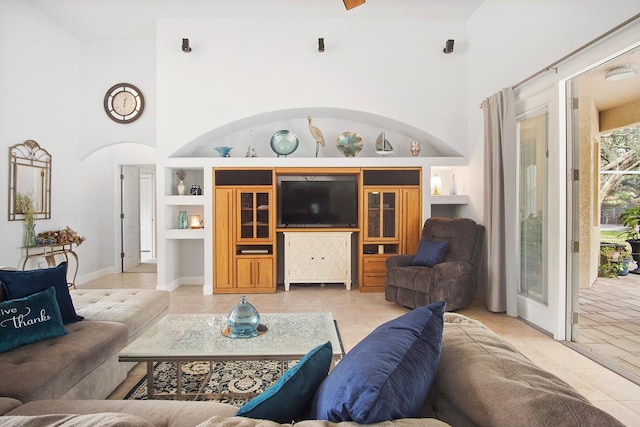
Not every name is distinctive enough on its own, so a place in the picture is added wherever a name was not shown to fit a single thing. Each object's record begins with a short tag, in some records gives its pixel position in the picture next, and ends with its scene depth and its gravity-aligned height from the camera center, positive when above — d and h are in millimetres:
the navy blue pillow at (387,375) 850 -407
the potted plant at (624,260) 6047 -795
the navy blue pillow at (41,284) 2209 -425
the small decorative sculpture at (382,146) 5328 +972
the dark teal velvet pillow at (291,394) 981 -499
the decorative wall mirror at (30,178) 4355 +460
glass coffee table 2000 -750
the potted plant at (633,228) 6285 -272
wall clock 5676 +1716
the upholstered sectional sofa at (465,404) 781 -451
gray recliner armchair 3988 -647
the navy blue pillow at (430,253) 4352 -480
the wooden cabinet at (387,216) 5211 -38
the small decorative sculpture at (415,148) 5312 +936
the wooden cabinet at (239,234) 5117 -274
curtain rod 2463 +1274
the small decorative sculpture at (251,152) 5285 +887
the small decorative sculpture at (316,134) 5160 +1124
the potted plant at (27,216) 4449 -11
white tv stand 5258 -602
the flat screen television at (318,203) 5410 +158
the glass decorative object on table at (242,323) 2275 -668
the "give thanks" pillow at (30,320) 1945 -577
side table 4500 -473
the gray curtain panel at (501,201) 3926 +137
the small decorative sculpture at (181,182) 5258 +475
